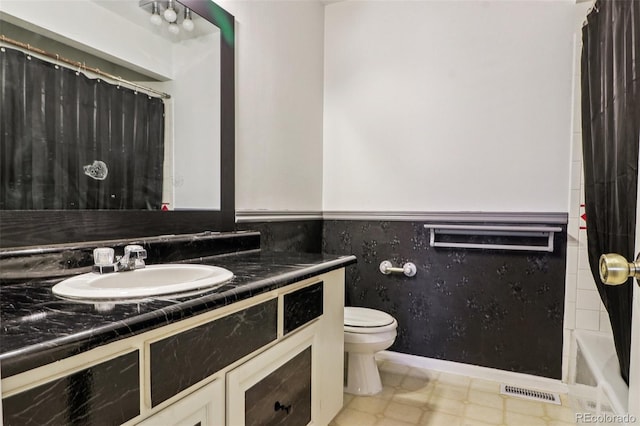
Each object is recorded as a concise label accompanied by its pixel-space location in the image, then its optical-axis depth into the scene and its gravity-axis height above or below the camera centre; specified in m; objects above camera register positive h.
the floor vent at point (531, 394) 1.90 -0.99
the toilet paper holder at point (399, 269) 2.29 -0.40
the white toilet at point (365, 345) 1.88 -0.72
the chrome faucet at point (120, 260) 1.11 -0.18
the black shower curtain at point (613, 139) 1.12 +0.24
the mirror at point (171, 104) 1.11 +0.44
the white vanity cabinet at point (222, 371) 0.62 -0.39
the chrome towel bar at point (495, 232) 1.95 -0.15
